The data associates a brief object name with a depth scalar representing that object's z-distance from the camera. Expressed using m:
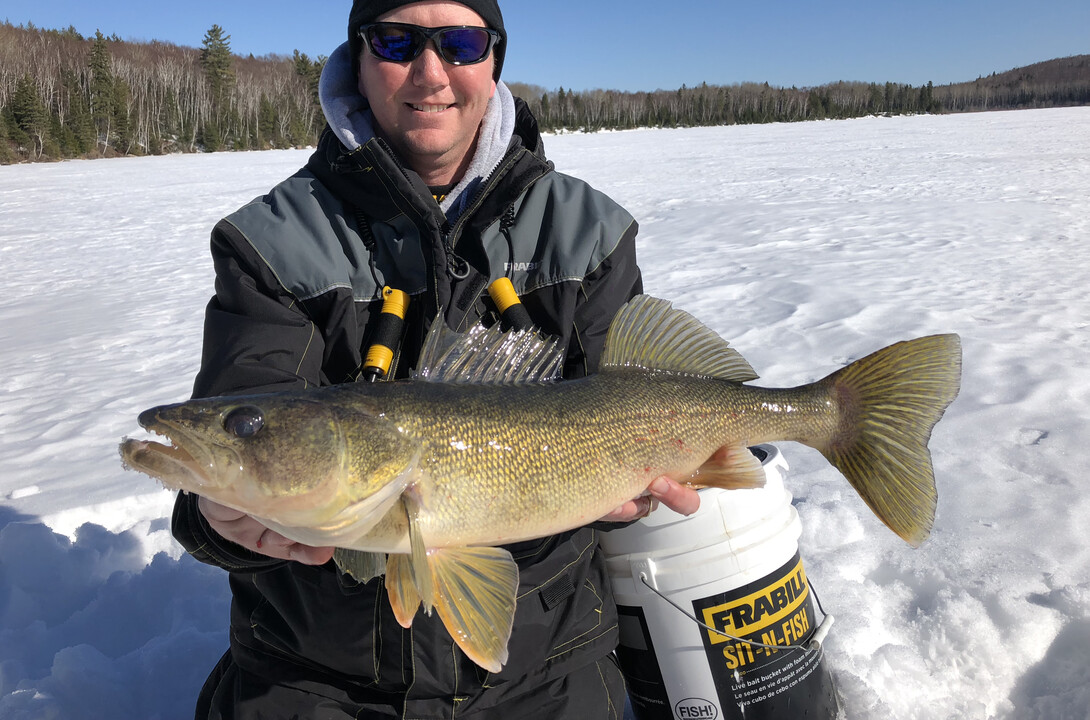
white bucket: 2.10
